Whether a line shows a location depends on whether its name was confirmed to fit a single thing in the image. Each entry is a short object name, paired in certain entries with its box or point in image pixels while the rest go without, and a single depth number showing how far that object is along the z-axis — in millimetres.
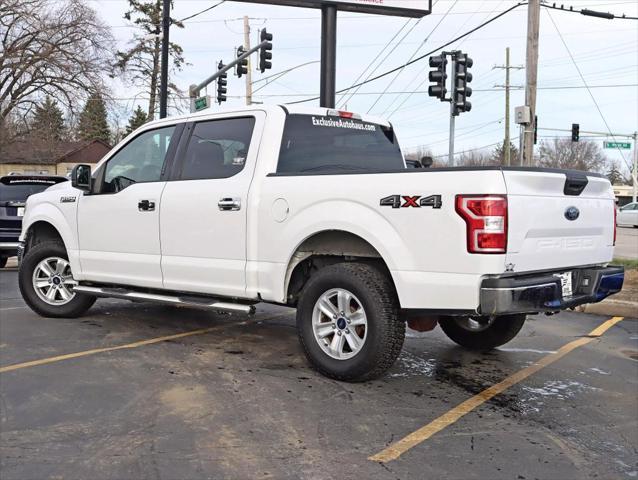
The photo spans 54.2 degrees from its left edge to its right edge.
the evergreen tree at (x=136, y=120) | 63000
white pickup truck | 3959
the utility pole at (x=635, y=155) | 55406
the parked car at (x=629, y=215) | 33844
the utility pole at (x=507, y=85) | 46797
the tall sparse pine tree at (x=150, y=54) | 37688
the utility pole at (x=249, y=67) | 30203
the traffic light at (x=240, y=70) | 23000
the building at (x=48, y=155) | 45662
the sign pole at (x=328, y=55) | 17906
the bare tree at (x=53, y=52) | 33406
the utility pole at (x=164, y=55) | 18683
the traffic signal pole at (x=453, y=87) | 15834
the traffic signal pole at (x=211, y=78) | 20052
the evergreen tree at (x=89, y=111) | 34719
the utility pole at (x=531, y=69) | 14781
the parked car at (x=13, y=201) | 10695
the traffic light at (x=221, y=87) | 23094
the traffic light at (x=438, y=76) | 15781
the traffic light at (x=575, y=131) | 31398
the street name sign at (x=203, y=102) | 18266
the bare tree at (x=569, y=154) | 85619
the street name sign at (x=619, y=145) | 47309
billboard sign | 18750
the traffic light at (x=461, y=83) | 15773
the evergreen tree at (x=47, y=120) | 37406
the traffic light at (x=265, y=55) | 20812
